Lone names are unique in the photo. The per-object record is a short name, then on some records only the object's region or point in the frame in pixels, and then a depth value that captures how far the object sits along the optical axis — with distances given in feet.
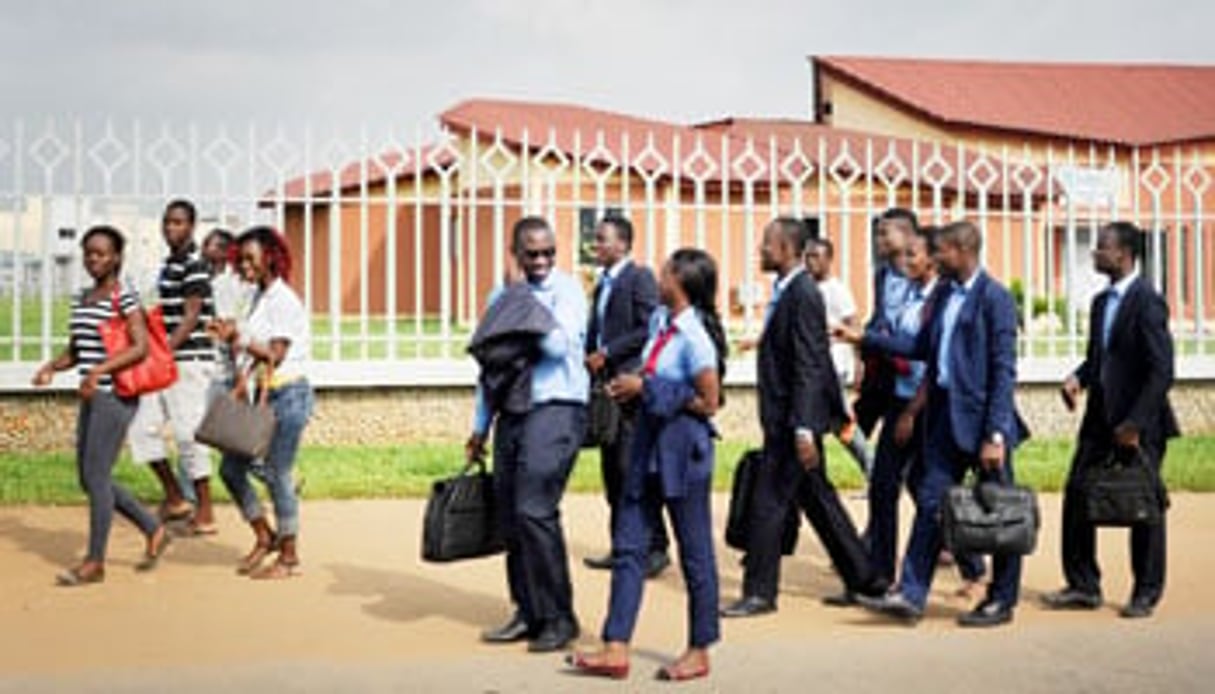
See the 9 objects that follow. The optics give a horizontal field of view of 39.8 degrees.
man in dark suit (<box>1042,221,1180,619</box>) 22.90
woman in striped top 24.75
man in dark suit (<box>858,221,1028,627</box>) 22.13
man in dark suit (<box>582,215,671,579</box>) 25.98
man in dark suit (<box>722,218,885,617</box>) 22.68
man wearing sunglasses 20.53
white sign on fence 43.16
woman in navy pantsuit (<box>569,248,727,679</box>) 18.90
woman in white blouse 25.09
